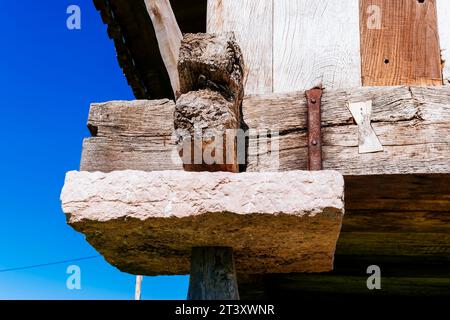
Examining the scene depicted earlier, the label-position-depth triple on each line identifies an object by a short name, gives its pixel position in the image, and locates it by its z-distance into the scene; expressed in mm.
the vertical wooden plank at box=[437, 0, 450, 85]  2025
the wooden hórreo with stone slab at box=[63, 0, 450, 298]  1789
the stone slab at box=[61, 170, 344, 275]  1528
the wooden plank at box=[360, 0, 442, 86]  2004
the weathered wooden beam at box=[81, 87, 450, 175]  1780
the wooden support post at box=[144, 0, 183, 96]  2078
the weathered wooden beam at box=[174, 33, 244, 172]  1738
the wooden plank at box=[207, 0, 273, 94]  2135
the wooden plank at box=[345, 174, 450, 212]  1848
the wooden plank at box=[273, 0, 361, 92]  2072
